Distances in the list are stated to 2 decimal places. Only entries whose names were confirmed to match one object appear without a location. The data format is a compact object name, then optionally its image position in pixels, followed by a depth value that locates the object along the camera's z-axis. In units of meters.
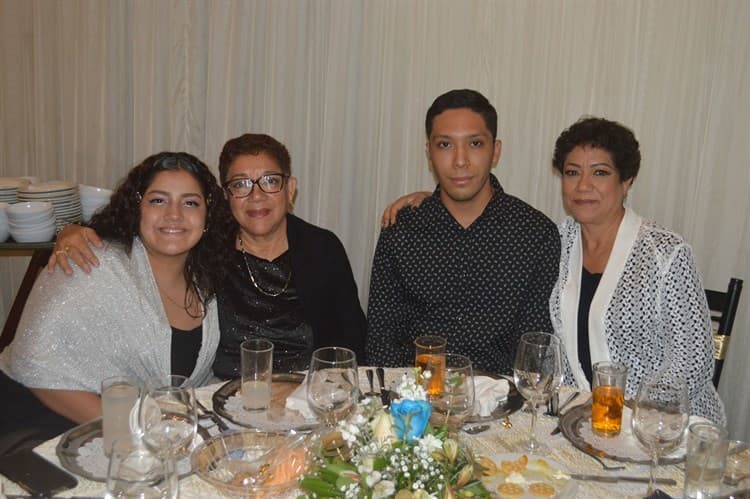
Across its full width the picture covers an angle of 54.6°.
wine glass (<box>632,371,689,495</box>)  1.44
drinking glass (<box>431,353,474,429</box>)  1.54
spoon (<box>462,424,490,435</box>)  1.72
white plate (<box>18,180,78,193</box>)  3.55
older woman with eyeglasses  2.62
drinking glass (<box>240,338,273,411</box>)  1.80
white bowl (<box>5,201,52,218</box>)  3.30
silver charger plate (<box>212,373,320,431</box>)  1.72
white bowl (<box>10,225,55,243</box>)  3.33
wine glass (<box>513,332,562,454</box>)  1.65
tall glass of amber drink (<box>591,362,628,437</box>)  1.73
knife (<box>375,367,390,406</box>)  1.80
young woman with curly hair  2.17
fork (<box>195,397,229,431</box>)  1.70
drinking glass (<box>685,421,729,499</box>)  1.31
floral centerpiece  1.08
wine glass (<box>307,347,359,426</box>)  1.50
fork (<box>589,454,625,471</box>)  1.57
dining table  1.45
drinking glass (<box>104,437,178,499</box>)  1.16
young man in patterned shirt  2.73
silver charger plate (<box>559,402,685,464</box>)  1.58
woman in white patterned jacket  2.43
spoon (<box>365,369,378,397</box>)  1.84
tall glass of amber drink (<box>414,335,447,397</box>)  1.64
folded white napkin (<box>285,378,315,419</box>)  1.77
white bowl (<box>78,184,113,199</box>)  3.69
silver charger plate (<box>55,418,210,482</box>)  1.47
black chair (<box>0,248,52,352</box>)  3.27
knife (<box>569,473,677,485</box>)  1.51
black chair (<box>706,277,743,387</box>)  2.65
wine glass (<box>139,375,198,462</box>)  1.45
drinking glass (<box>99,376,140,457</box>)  1.56
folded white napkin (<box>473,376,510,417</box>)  1.79
